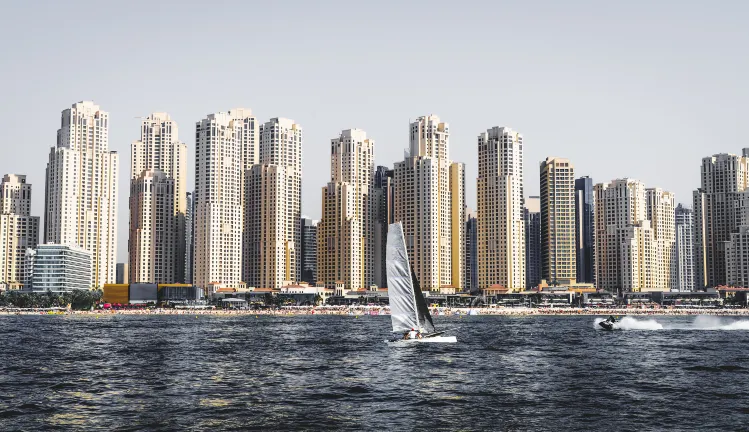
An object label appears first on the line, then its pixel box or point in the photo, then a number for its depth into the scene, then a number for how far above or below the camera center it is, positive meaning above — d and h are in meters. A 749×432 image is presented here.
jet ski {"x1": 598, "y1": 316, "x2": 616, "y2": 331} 160.00 -10.34
